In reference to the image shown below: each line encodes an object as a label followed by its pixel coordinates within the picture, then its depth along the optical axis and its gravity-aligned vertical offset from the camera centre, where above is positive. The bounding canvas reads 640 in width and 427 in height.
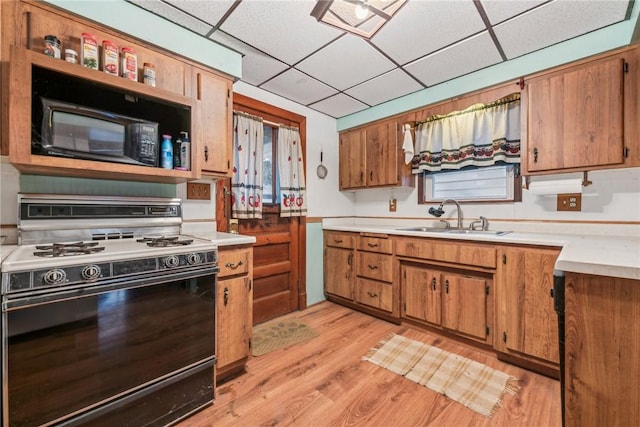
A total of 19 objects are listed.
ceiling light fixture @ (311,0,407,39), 1.30 +1.07
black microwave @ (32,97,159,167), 1.31 +0.41
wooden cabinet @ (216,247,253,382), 1.68 -0.64
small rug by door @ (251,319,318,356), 2.20 -1.09
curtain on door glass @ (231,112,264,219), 2.47 +0.43
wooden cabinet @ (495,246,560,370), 1.76 -0.64
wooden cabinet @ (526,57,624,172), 1.74 +0.65
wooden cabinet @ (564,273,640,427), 0.87 -0.47
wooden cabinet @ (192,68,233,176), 1.93 +0.66
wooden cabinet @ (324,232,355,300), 2.98 -0.60
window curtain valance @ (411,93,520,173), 2.31 +0.71
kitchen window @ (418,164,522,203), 2.40 +0.27
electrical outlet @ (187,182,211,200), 2.11 +0.17
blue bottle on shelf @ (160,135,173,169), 1.70 +0.37
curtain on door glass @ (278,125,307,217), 2.85 +0.42
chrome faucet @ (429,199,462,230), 2.58 +0.00
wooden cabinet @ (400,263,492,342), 2.08 -0.73
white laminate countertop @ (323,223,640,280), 0.89 -0.17
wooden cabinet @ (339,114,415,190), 2.94 +0.64
